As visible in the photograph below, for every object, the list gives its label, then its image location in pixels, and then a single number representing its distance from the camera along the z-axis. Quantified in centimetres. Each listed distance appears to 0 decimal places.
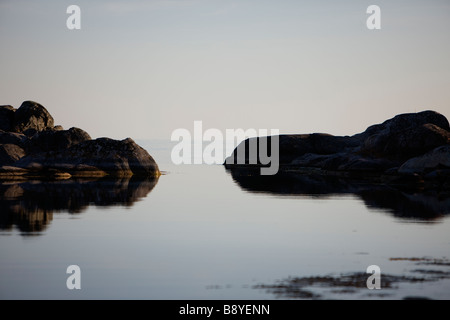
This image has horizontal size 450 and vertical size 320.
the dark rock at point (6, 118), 6300
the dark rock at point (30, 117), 6275
